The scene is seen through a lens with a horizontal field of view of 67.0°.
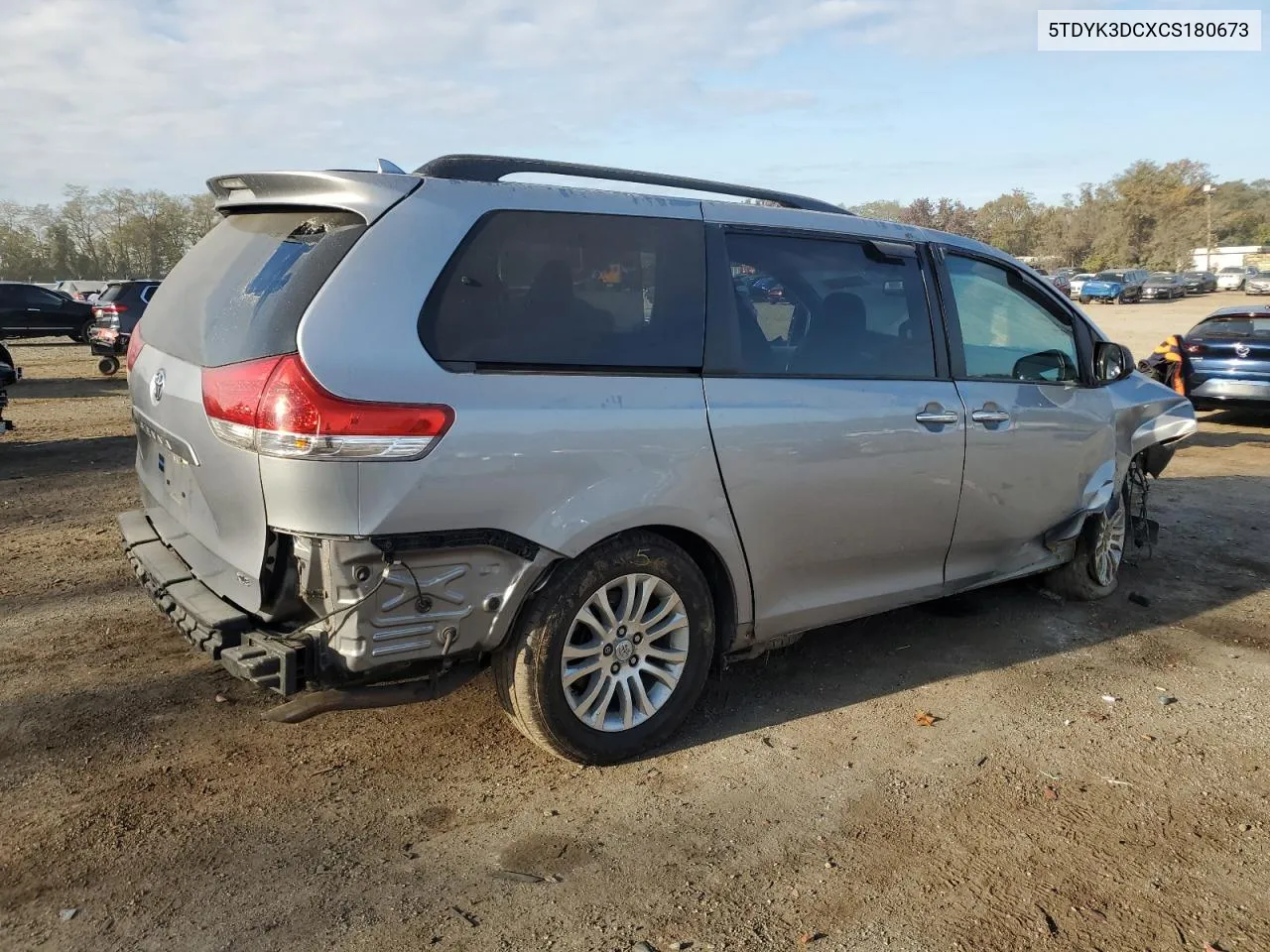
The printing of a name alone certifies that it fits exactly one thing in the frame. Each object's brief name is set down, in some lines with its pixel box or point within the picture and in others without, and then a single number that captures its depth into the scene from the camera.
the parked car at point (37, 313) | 23.08
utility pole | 70.44
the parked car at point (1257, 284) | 53.25
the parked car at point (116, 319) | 18.20
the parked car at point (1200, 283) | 52.84
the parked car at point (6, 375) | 8.88
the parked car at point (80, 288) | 29.97
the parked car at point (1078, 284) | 49.85
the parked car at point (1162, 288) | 49.62
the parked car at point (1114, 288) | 47.88
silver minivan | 2.85
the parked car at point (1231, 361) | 11.11
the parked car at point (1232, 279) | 58.69
